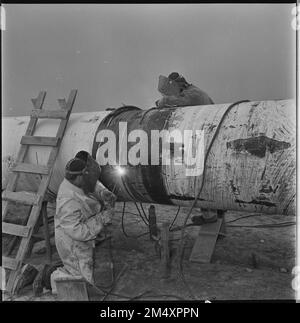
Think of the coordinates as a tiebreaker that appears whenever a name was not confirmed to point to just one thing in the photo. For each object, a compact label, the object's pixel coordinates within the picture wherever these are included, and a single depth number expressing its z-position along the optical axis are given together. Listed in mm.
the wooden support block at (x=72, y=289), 3370
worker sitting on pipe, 5125
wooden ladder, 3891
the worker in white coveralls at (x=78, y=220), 3480
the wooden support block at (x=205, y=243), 4508
